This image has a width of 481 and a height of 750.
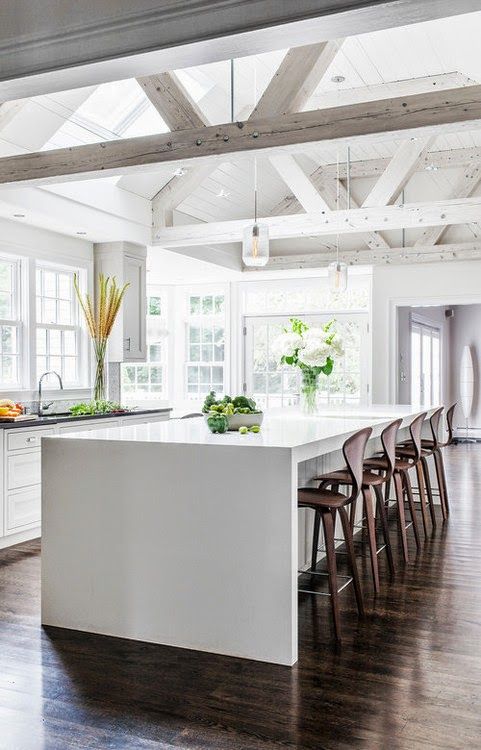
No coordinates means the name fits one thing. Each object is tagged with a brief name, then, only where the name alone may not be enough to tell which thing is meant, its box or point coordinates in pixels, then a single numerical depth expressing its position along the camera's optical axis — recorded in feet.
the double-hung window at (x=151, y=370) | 34.06
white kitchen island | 10.07
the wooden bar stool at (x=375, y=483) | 12.83
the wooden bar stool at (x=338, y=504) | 10.83
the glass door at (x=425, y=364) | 37.29
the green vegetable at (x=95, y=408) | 20.80
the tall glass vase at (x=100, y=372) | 23.12
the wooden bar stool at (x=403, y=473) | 14.89
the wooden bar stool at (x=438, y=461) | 19.16
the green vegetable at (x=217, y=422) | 12.10
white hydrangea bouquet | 16.10
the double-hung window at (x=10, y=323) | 20.85
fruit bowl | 12.56
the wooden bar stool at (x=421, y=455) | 16.67
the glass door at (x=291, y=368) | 32.40
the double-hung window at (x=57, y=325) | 22.39
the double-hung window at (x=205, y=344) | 34.71
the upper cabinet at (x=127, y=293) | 23.93
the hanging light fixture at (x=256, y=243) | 15.11
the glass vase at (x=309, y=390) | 16.98
